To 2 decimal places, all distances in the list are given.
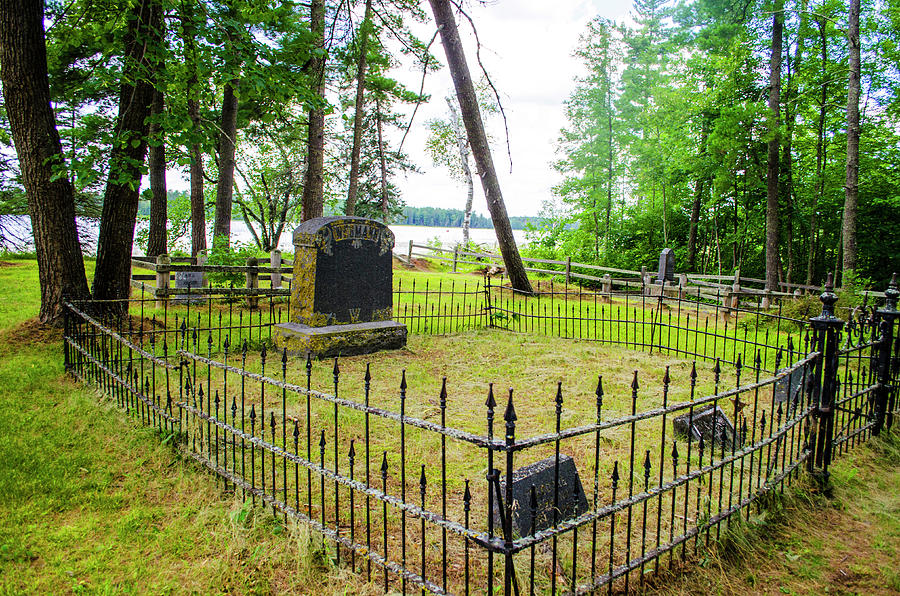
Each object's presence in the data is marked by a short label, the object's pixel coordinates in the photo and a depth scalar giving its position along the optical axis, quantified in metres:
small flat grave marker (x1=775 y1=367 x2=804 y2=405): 5.45
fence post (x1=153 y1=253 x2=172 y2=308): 10.47
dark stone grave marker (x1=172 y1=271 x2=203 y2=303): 11.77
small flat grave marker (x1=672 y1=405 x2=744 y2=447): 4.54
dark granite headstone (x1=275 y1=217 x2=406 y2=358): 7.83
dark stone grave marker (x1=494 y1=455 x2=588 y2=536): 3.16
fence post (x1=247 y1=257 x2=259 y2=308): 10.69
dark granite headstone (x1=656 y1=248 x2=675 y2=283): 14.39
